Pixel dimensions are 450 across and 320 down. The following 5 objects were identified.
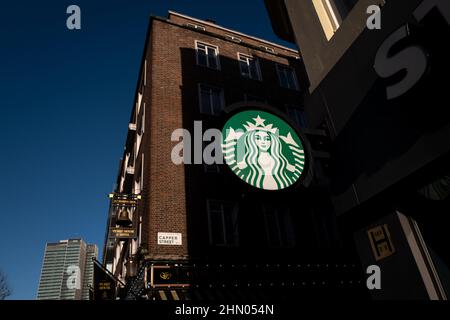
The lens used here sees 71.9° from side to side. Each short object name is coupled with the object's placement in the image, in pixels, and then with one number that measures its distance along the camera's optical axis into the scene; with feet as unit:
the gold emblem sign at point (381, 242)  15.79
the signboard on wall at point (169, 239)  40.11
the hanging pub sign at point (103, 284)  41.19
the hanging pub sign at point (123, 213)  43.20
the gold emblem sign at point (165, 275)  37.29
